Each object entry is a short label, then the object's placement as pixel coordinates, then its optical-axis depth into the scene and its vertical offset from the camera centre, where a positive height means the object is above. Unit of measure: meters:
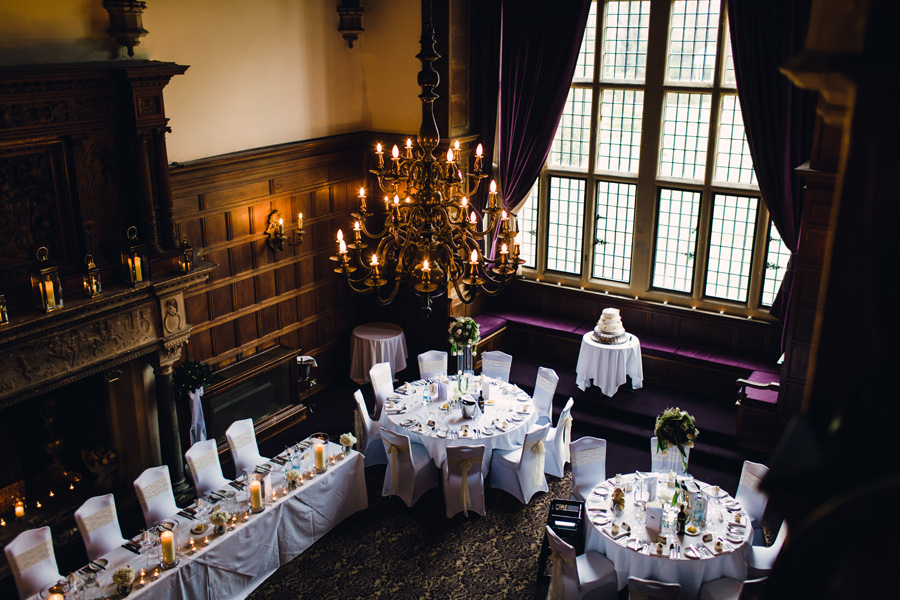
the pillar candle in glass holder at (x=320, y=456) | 7.64 -3.55
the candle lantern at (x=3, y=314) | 6.40 -1.83
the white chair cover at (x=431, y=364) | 9.73 -3.40
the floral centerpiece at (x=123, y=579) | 5.85 -3.62
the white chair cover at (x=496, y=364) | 9.75 -3.41
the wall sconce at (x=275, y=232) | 9.56 -1.76
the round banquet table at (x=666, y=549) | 6.32 -3.74
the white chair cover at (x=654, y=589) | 5.89 -3.72
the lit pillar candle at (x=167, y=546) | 6.19 -3.57
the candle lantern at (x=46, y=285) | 6.62 -1.66
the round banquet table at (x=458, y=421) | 8.23 -3.57
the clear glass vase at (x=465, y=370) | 8.96 -3.28
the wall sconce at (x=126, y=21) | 7.28 +0.60
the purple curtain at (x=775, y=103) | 8.86 -0.20
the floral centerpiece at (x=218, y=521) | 6.67 -3.63
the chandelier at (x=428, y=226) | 6.02 -1.09
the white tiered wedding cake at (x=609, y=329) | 9.98 -3.06
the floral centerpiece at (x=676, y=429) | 7.04 -3.04
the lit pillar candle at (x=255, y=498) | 6.99 -3.61
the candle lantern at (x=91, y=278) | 6.99 -1.69
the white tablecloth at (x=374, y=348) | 10.67 -3.54
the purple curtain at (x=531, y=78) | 10.30 +0.09
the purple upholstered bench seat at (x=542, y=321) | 11.16 -3.38
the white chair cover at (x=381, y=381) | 9.41 -3.51
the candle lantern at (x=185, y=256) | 7.70 -1.65
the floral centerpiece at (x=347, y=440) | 7.83 -3.48
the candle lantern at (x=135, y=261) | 7.29 -1.61
